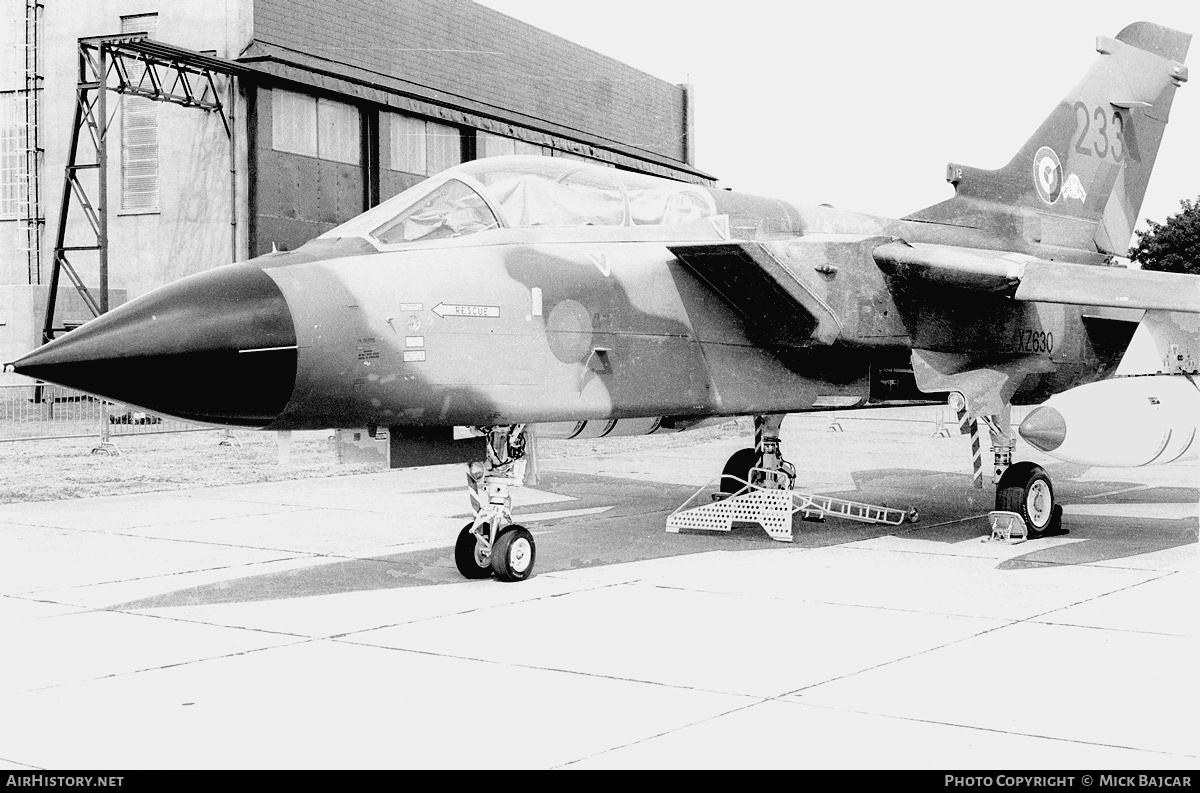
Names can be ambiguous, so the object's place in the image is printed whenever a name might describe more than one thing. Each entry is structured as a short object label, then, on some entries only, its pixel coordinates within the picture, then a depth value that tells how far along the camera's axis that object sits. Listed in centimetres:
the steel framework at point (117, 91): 2433
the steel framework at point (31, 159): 3100
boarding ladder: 995
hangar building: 2900
